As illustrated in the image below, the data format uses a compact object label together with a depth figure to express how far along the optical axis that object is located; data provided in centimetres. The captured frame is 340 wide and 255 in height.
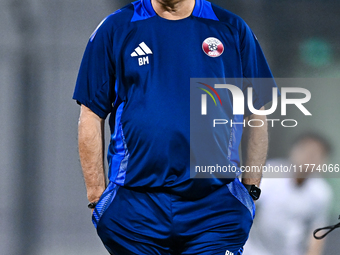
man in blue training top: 1226
